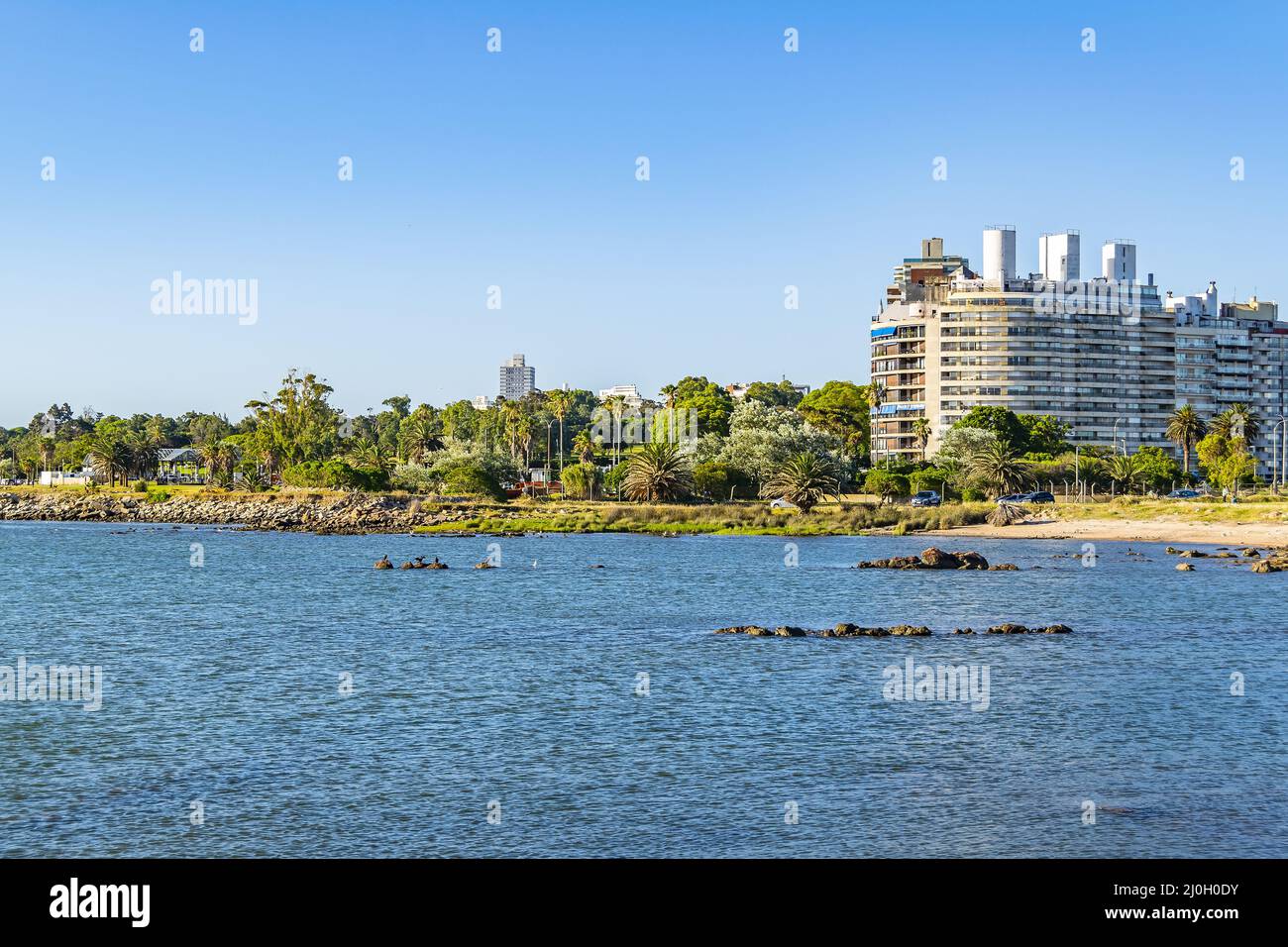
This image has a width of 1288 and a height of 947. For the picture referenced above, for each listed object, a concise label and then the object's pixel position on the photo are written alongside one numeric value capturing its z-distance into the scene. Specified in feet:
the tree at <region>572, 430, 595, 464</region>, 635.95
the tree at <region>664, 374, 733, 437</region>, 652.07
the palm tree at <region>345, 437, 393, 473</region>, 631.73
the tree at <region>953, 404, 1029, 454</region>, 611.88
